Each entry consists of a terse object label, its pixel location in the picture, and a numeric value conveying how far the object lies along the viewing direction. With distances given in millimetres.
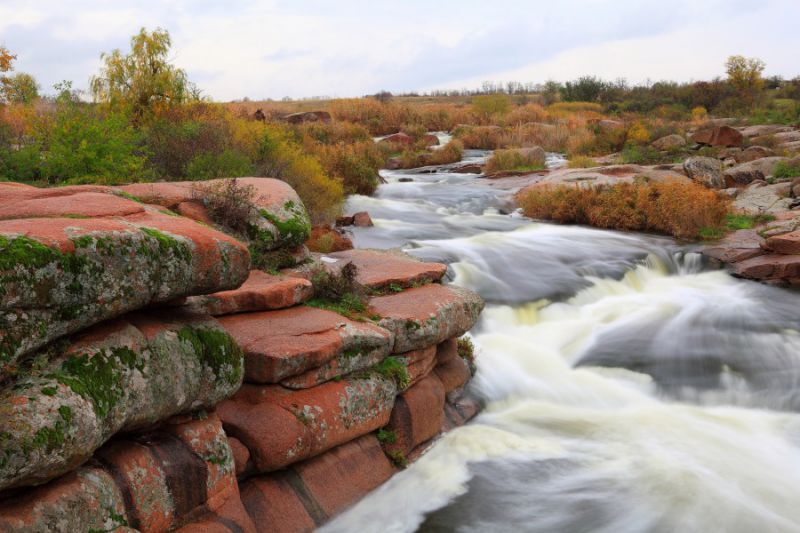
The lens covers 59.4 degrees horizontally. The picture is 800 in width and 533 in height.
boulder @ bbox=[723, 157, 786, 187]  19359
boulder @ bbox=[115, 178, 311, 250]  7660
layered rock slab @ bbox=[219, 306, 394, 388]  5984
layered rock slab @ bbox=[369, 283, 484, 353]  7301
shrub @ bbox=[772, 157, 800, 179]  18875
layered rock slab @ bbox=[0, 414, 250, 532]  4109
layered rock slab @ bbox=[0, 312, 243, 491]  3998
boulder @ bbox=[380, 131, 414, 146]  28547
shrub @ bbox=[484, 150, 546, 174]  23703
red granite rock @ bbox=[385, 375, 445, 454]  7031
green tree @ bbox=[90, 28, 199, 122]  15766
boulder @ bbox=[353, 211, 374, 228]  14484
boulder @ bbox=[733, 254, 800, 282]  12531
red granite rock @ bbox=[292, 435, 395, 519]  6031
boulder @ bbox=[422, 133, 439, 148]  29269
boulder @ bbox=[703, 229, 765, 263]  13516
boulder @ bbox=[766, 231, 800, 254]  12930
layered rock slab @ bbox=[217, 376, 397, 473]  5742
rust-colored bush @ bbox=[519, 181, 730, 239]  15320
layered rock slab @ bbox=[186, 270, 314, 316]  6492
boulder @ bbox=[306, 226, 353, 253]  10023
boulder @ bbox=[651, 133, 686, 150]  23844
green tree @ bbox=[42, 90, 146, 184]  9867
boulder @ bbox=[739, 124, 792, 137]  26469
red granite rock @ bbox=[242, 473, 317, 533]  5566
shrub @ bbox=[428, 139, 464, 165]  26469
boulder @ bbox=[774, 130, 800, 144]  24428
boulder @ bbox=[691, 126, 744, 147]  24031
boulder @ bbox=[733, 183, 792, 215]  16625
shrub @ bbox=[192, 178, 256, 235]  7672
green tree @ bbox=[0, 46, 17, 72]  21562
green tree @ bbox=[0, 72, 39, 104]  22719
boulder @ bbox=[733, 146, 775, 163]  21938
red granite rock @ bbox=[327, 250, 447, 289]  8477
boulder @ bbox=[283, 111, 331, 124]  28031
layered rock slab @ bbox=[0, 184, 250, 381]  4184
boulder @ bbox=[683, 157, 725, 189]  18344
